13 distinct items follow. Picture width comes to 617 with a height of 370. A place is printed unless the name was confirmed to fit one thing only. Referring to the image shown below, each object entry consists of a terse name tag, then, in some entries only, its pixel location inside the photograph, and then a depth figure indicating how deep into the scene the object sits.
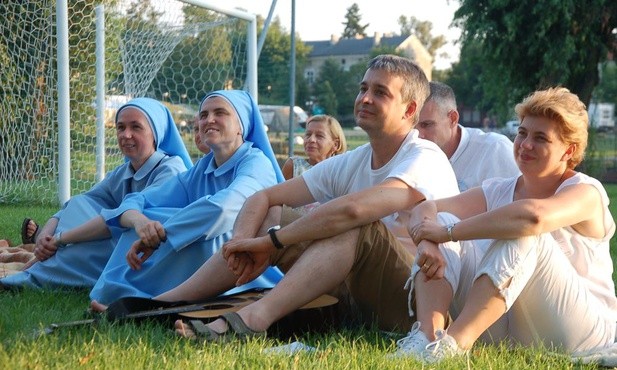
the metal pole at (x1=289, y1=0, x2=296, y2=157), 13.80
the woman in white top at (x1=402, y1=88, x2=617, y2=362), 3.54
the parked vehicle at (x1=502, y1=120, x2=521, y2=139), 33.76
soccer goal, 11.74
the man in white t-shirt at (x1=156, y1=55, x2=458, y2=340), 3.89
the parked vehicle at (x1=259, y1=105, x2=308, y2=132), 38.84
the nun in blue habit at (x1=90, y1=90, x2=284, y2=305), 4.82
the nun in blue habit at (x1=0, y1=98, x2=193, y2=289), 5.62
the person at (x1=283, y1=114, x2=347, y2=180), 7.92
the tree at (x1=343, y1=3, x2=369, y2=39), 121.50
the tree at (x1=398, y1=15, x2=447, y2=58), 105.38
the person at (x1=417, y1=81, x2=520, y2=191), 5.27
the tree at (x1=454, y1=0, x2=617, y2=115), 23.64
